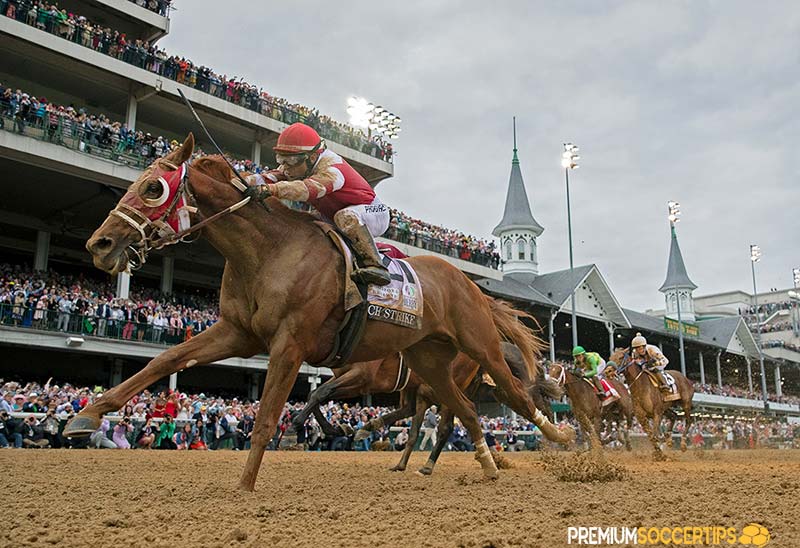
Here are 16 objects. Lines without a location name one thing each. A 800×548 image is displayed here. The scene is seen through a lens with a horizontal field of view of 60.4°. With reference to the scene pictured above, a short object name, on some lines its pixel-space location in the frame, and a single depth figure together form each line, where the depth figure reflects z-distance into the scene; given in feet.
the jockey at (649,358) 48.34
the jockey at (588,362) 49.94
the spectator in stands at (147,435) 51.29
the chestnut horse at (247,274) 17.44
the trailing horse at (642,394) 48.11
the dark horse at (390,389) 32.89
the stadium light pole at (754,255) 170.40
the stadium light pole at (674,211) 140.77
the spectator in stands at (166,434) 53.93
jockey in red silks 19.53
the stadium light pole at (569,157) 102.78
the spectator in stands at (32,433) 45.82
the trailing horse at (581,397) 49.44
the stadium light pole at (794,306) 226.79
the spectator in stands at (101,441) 47.75
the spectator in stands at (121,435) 49.42
